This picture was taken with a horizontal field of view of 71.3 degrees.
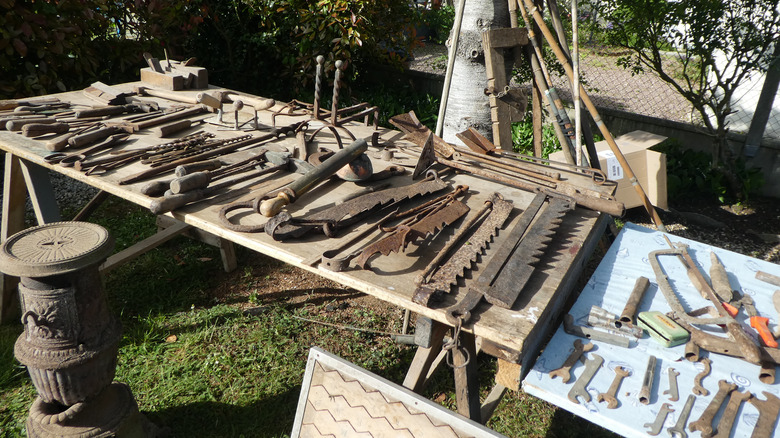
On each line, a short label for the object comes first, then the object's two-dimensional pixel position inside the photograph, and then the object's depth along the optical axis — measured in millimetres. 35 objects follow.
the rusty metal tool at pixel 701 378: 1708
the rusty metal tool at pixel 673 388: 1694
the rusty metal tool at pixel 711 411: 1581
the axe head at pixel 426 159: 2750
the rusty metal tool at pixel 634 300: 1999
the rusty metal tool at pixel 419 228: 2008
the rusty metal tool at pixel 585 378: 1697
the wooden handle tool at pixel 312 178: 2285
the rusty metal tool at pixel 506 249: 1918
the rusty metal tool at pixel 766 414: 1585
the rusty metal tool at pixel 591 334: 1899
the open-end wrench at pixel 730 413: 1585
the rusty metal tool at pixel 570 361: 1767
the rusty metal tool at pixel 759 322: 1898
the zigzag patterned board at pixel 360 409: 1870
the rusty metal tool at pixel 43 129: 3053
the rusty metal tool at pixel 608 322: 1949
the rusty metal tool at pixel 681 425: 1575
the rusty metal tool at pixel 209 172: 2398
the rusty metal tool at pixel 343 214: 2166
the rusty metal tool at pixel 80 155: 2786
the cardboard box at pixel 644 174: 4570
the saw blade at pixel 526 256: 1860
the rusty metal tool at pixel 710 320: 1825
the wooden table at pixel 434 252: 1798
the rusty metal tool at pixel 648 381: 1681
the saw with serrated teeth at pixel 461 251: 1898
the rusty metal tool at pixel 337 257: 1991
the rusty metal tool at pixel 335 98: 3165
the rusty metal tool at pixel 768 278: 2279
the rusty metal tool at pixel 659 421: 1583
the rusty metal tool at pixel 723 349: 1795
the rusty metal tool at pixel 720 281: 2131
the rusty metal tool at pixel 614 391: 1665
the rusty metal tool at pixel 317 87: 3241
